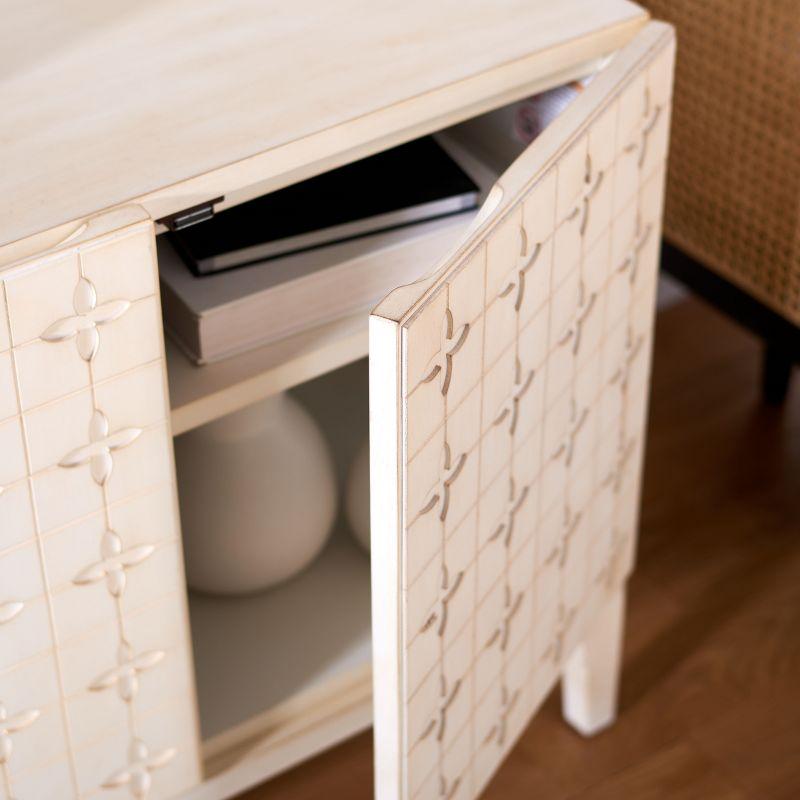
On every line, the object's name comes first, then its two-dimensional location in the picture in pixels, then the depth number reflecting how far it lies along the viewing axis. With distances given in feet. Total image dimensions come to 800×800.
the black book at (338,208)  5.16
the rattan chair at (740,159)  5.77
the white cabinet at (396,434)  4.38
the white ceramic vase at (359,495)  5.93
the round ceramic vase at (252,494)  5.69
